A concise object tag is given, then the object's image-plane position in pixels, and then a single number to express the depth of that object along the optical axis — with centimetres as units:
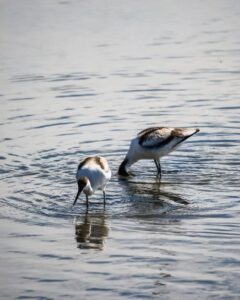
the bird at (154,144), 1441
